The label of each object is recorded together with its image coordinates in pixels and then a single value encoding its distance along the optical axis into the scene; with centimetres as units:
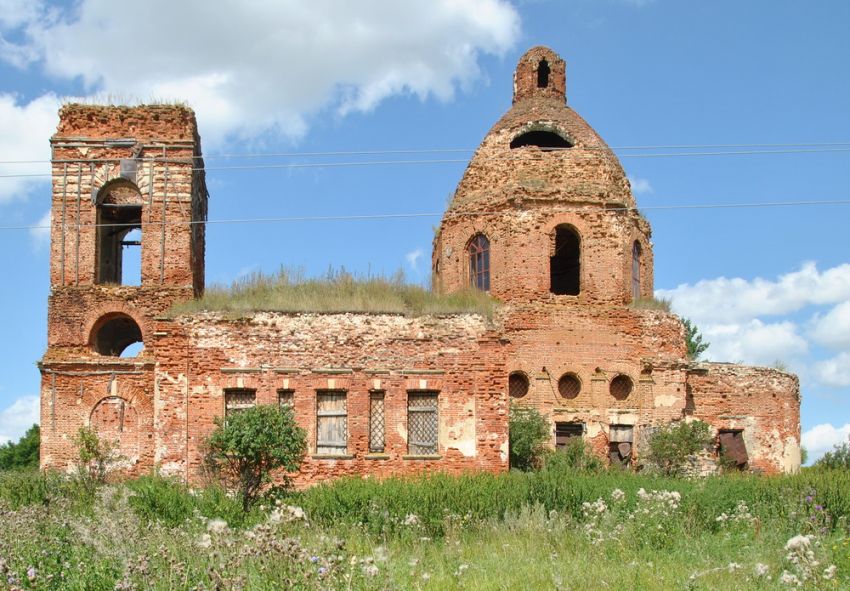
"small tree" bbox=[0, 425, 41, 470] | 4675
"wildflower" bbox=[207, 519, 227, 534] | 845
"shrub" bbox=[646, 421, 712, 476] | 2533
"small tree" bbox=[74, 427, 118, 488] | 2239
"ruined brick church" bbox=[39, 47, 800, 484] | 2114
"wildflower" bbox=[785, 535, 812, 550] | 764
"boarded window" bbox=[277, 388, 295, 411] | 2122
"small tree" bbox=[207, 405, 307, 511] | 1844
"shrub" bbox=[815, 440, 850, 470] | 2384
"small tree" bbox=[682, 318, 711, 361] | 4166
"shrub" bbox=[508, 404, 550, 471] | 2427
